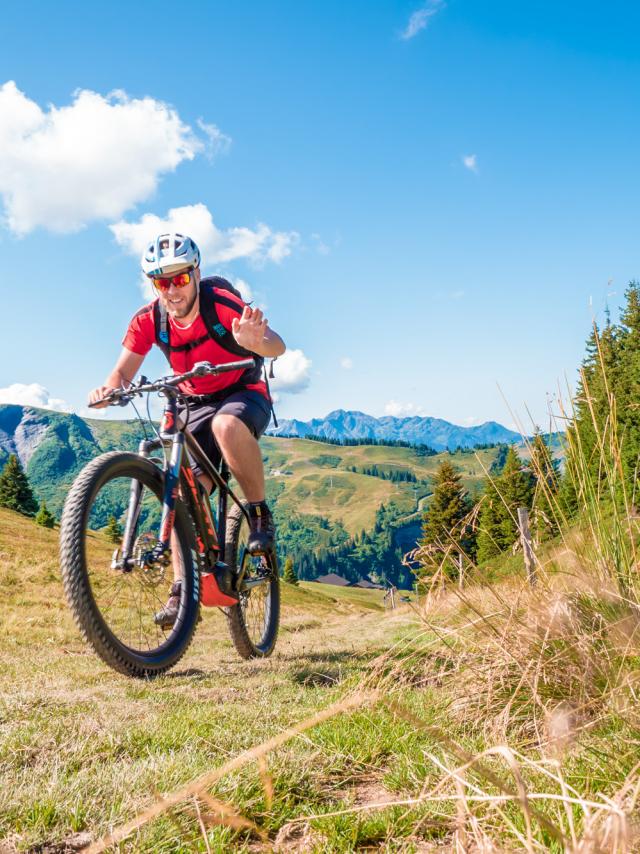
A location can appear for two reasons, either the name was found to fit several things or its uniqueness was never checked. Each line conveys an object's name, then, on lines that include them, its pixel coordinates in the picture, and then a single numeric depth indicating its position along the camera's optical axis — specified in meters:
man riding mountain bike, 5.62
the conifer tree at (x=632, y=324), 47.46
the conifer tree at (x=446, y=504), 47.16
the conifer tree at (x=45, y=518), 57.48
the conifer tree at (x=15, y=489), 75.19
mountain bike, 4.46
